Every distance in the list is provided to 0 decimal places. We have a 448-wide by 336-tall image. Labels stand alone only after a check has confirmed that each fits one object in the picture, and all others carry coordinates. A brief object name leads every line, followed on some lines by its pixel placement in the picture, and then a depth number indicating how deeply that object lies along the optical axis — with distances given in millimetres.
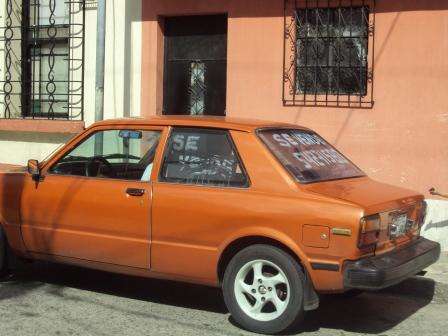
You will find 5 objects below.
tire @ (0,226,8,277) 6227
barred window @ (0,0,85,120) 10711
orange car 4727
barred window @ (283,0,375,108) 8531
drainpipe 8570
